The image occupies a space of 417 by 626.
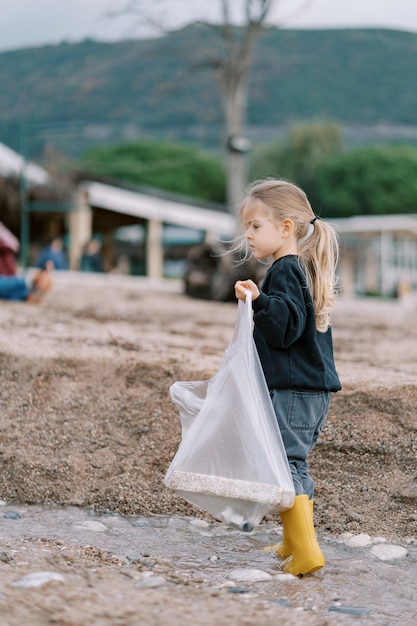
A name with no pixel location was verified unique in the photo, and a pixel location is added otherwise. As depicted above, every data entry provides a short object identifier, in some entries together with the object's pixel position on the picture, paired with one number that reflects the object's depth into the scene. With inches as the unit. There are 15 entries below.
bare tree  735.7
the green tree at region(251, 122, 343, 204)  2396.7
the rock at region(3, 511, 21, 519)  138.4
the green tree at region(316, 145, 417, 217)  2315.5
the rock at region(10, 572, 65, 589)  93.2
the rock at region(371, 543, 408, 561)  125.4
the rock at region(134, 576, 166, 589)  98.6
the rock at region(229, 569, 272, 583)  110.0
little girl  114.9
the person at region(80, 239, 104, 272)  764.6
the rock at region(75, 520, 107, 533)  133.9
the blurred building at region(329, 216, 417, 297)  1369.3
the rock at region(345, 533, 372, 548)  131.0
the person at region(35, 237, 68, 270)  638.5
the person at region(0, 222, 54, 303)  377.4
